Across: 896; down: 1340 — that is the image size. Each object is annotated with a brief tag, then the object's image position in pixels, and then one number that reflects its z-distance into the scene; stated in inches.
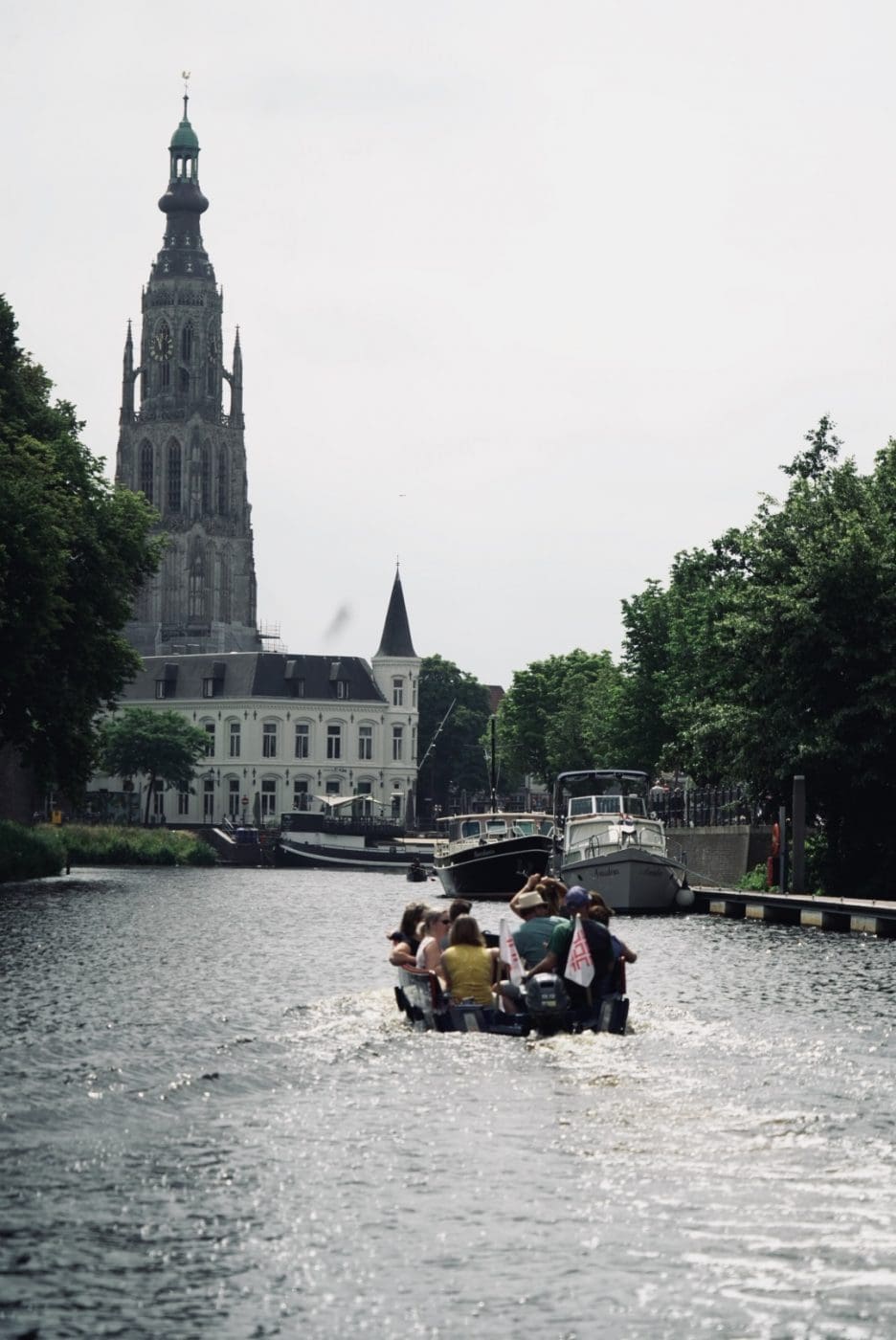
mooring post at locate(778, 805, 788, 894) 2313.0
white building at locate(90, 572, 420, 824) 6865.2
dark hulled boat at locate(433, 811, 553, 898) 2869.1
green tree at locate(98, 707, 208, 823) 6328.7
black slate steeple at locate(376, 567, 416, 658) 7076.8
